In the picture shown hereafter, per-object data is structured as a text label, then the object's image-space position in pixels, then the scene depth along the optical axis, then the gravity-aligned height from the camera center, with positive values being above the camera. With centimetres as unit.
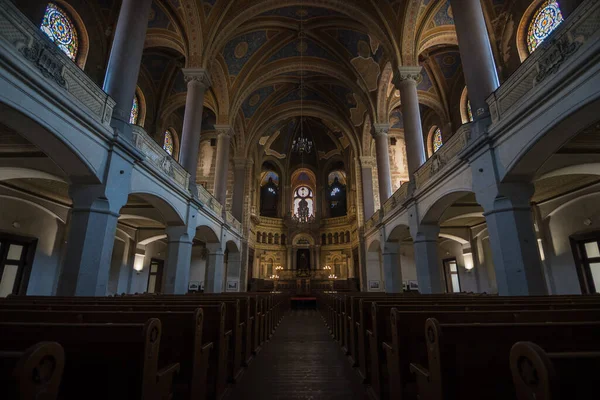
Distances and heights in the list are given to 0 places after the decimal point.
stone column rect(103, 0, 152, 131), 687 +556
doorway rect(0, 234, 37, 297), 937 +60
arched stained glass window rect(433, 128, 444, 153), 1842 +913
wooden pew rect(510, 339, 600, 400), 97 -31
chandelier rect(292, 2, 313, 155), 1540 +1402
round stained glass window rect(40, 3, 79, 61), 1034 +933
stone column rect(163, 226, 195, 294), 963 +73
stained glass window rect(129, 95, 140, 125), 1566 +916
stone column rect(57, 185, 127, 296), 551 +76
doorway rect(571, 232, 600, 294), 923 +70
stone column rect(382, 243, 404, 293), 1275 +59
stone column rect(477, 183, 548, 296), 540 +77
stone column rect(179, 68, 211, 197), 1154 +666
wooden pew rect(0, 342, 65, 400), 92 -31
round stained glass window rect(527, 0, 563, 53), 1033 +946
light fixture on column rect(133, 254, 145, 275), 1594 +98
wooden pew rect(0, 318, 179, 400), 151 -38
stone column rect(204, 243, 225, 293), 1370 +61
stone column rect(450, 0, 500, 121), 693 +568
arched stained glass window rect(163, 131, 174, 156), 1889 +908
